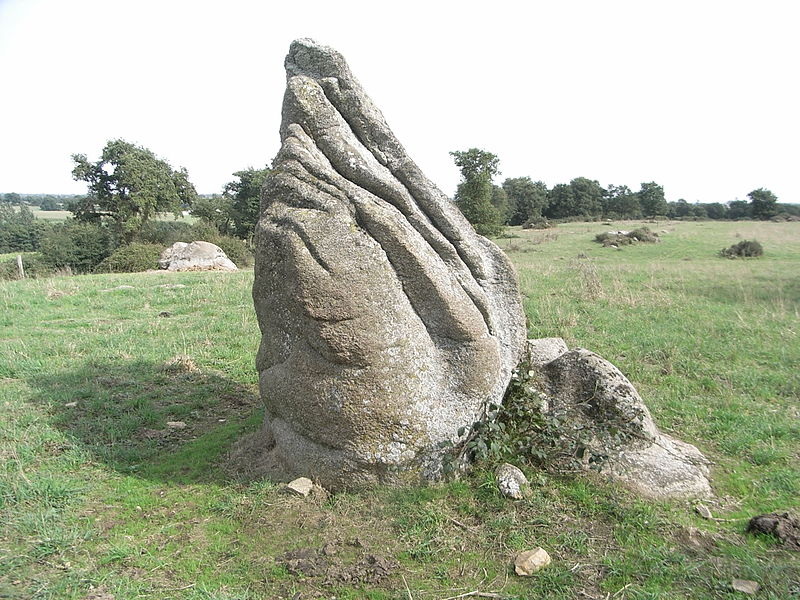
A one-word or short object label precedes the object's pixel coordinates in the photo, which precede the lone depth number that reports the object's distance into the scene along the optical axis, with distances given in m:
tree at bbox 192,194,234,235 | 46.41
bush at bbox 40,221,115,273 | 35.59
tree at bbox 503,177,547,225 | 63.00
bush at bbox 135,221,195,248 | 40.58
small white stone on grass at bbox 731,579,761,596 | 3.61
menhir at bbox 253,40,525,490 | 4.56
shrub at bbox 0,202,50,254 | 58.12
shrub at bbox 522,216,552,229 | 48.90
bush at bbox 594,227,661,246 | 32.47
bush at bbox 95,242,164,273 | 28.77
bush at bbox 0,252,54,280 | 25.63
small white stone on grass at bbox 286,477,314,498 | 4.73
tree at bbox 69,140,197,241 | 39.56
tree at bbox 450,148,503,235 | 31.91
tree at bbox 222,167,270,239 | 44.57
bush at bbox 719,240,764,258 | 26.85
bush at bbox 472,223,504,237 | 32.62
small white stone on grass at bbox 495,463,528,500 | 4.59
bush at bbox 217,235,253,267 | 32.58
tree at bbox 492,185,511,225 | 49.22
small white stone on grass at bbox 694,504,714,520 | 4.64
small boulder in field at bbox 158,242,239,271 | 24.97
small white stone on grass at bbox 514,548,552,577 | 3.82
